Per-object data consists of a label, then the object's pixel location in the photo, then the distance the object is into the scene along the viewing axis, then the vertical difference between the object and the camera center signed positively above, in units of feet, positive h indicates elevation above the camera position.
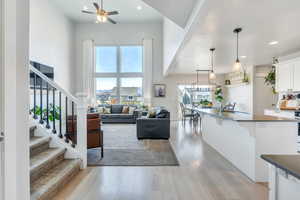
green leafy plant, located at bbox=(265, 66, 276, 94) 14.57 +2.30
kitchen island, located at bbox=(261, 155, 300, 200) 2.13 -1.36
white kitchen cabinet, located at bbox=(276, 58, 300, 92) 11.03 +2.01
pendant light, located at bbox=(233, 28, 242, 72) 7.51 +3.86
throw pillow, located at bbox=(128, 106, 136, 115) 21.42 -1.88
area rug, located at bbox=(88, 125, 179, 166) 8.17 -3.92
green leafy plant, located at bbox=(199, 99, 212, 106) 18.29 -0.64
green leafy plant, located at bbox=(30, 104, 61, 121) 12.63 -1.65
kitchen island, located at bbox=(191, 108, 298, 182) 6.34 -1.96
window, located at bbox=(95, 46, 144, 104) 24.50 +4.31
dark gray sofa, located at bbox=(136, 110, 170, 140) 12.81 -2.86
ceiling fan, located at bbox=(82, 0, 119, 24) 12.99 +8.24
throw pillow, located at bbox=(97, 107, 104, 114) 21.81 -1.91
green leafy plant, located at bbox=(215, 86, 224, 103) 21.66 +0.95
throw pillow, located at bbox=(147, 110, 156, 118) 13.49 -1.61
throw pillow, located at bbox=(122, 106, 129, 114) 21.77 -1.91
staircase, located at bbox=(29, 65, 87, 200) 5.60 -2.72
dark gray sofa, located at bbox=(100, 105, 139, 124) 20.73 -3.06
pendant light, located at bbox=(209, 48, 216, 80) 10.63 +3.94
